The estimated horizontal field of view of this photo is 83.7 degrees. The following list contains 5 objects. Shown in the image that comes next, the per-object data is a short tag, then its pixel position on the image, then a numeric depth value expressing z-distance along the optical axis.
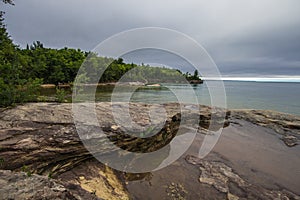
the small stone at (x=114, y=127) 5.83
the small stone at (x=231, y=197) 4.23
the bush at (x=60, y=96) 8.48
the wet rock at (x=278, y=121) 8.61
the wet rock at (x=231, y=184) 4.36
